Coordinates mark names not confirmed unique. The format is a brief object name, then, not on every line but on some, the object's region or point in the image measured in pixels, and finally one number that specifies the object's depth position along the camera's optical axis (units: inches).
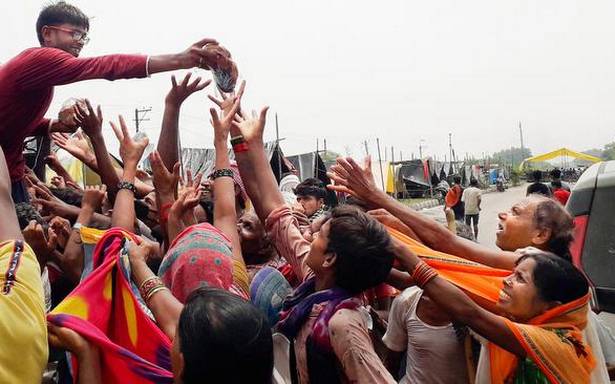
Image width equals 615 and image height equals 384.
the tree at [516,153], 5501.5
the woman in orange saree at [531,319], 65.7
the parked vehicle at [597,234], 149.3
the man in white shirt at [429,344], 82.0
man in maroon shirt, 91.8
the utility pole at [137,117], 1227.7
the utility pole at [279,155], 437.2
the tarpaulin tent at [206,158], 476.4
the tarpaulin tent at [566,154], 1160.2
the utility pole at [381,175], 725.3
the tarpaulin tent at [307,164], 555.3
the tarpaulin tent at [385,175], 750.0
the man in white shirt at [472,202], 502.0
